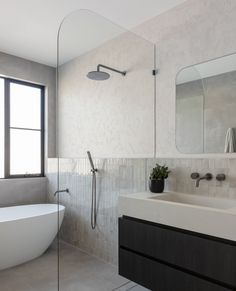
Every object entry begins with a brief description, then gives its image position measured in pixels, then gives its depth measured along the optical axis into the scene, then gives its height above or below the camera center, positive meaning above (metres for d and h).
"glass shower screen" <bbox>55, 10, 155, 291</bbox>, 2.43 +0.21
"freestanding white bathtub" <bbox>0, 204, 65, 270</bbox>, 2.43 -0.87
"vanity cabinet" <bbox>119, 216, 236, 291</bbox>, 1.37 -0.68
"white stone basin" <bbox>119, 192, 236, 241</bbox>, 1.38 -0.39
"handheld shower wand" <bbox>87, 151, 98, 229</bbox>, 2.57 -0.48
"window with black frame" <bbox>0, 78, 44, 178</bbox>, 3.45 +0.37
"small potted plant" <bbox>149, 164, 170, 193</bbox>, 2.11 -0.21
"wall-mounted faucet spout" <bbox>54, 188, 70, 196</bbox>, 2.65 -0.41
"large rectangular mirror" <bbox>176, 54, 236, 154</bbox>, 1.88 +0.39
